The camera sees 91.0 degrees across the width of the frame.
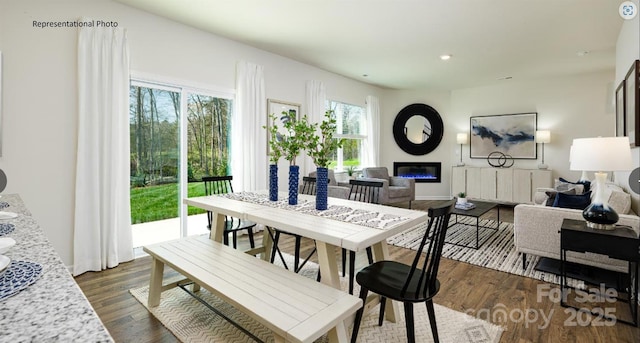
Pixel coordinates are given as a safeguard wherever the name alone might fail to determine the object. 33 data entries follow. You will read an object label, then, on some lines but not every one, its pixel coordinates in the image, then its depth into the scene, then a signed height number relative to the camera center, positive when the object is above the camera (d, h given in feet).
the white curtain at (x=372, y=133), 22.91 +2.58
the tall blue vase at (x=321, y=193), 7.68 -0.61
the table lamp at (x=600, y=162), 7.58 +0.16
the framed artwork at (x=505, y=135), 21.61 +2.39
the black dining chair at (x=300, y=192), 9.51 -1.03
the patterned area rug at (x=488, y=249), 10.10 -3.17
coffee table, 12.69 -1.78
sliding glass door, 11.62 +0.68
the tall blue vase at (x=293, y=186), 8.21 -0.47
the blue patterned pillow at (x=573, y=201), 10.65 -1.11
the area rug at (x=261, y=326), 6.59 -3.52
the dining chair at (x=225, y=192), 10.15 -0.90
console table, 7.20 -1.82
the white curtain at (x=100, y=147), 9.74 +0.68
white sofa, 8.84 -1.92
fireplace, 25.40 -0.13
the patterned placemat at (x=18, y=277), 2.31 -0.87
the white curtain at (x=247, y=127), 14.19 +1.87
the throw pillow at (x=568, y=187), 13.87 -0.83
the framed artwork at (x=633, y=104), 9.09 +2.04
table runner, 6.47 -1.04
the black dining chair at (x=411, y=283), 5.32 -2.10
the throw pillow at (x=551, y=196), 12.40 -1.15
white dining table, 5.75 -1.10
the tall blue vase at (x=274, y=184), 9.03 -0.45
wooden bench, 4.44 -2.09
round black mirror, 25.16 +3.19
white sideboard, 20.44 -0.95
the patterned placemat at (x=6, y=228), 3.78 -0.76
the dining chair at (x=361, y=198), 7.58 -1.01
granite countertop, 1.81 -0.94
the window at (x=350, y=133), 21.02 +2.51
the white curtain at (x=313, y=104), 17.51 +3.67
